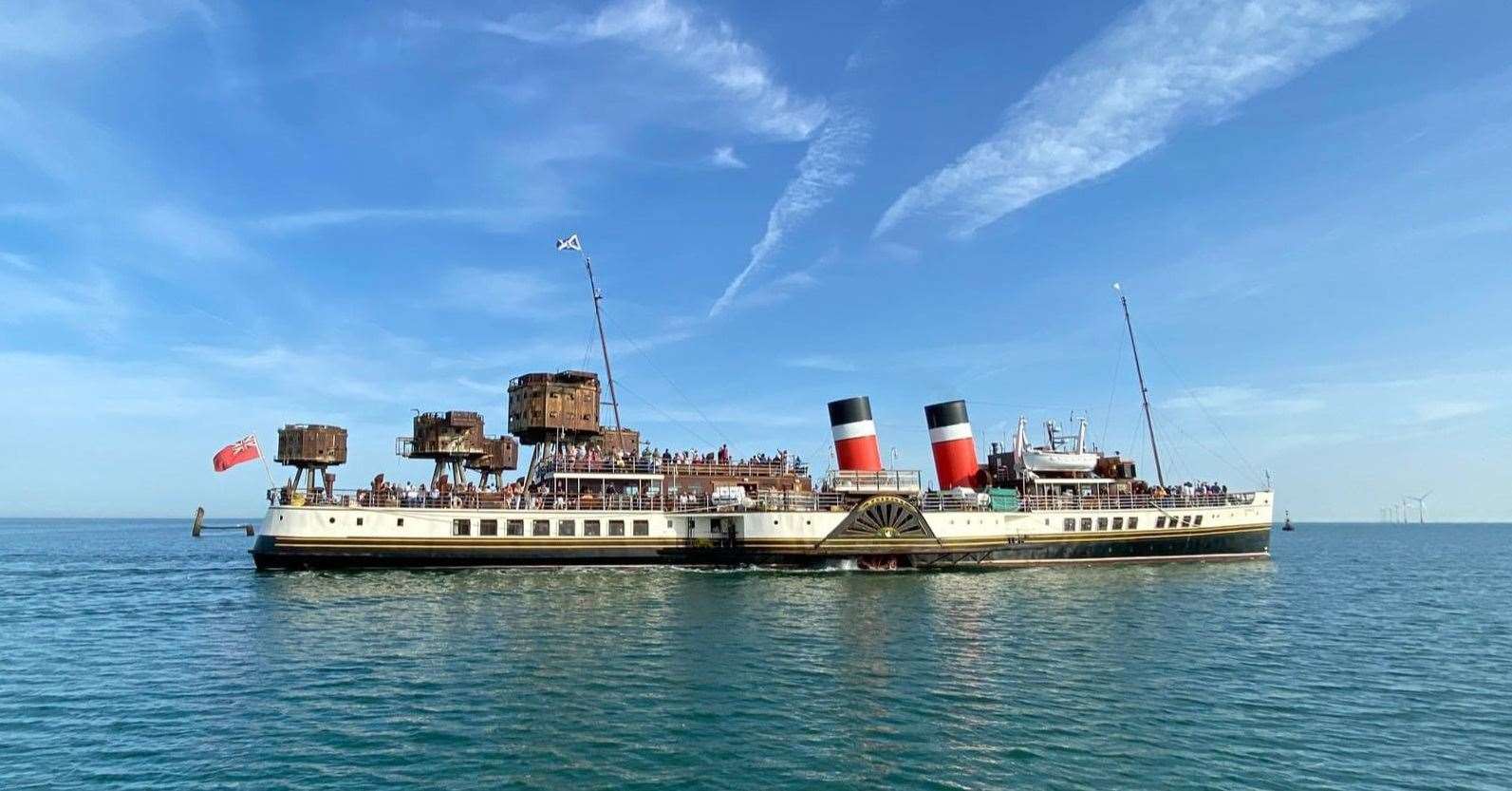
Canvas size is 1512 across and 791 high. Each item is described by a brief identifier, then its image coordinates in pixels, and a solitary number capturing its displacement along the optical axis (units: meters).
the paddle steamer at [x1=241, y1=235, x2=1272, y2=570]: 42.78
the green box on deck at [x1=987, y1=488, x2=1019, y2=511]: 48.59
